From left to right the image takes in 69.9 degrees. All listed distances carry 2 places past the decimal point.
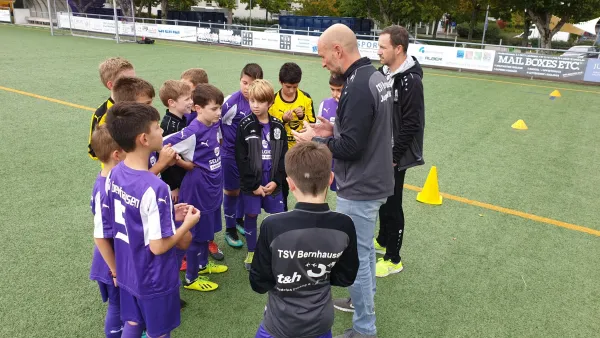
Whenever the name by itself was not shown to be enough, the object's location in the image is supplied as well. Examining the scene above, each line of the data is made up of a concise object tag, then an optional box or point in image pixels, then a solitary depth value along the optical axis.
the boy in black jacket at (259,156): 3.51
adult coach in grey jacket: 2.46
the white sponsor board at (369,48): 20.05
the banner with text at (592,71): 15.48
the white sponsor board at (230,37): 23.74
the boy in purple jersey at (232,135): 4.02
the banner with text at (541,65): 15.91
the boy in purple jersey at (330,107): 4.27
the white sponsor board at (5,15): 33.00
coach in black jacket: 3.36
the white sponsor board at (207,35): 24.62
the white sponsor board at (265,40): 22.45
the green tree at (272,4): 42.03
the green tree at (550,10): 23.27
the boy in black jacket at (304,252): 1.98
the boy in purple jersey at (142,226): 2.13
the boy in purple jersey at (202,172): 3.24
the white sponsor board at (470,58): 17.48
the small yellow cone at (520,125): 9.07
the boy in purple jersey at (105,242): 2.34
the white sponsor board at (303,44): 21.20
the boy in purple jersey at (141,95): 2.93
